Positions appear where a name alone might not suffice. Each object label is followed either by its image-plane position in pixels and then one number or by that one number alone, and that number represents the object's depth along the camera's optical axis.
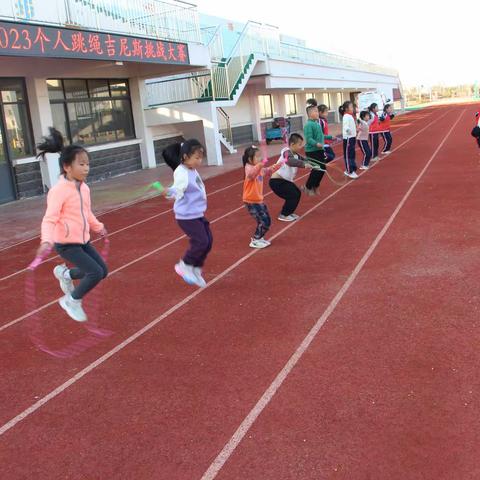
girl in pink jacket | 4.78
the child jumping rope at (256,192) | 7.62
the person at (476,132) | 13.93
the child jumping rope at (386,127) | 17.28
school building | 12.66
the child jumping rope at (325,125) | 11.91
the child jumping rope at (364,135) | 14.51
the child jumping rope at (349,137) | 13.05
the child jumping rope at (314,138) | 10.73
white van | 42.31
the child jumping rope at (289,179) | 8.21
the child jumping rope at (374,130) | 15.53
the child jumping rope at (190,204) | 5.75
